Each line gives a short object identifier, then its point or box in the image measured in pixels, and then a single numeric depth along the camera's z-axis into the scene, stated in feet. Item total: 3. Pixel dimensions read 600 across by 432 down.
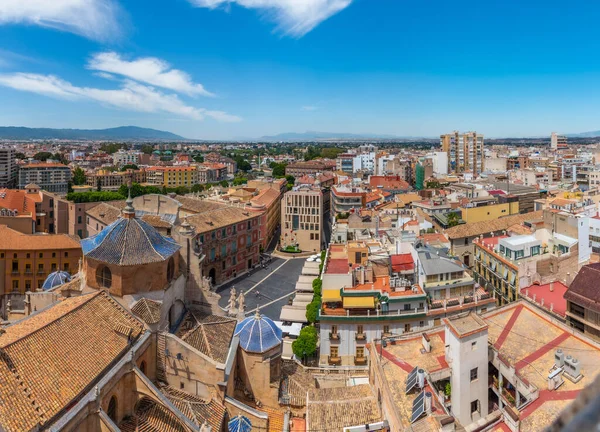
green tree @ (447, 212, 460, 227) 197.54
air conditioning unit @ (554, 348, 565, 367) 68.03
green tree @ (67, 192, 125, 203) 269.91
